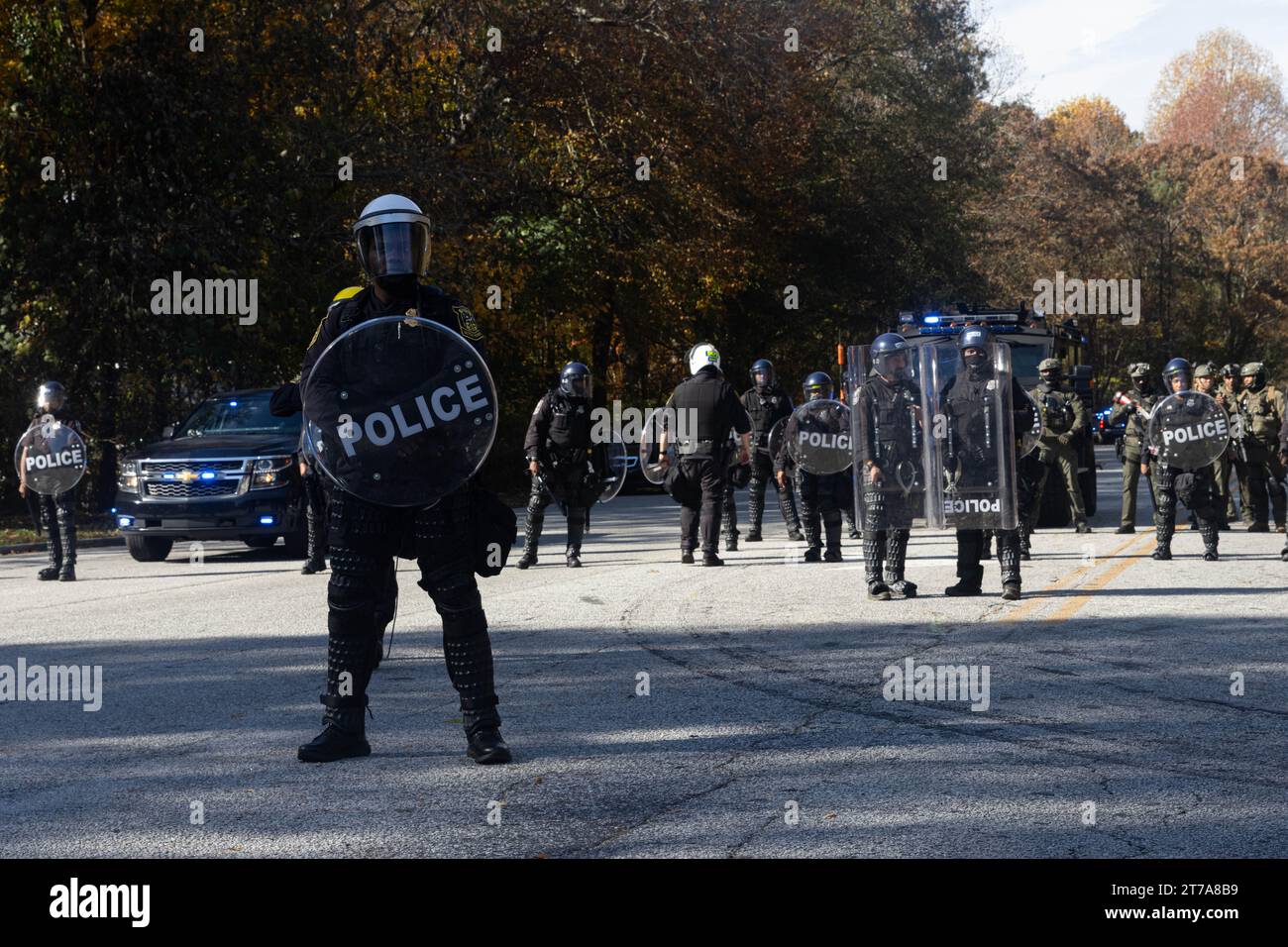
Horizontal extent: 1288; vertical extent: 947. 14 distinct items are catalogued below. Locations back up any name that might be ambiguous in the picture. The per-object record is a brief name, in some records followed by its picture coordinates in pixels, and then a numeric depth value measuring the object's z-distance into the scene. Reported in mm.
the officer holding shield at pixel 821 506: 15781
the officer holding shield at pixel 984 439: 11656
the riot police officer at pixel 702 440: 15344
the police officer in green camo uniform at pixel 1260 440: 18000
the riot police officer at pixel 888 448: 11953
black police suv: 16531
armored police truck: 19672
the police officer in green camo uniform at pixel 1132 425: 18672
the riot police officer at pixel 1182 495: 15023
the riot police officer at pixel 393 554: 6215
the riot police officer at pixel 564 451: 15625
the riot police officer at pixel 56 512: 14828
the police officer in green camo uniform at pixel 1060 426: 18203
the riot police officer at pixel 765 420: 18547
